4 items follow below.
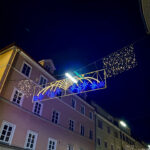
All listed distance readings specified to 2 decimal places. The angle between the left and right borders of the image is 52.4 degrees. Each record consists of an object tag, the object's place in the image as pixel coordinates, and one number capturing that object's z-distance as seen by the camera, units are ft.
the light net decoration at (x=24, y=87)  49.65
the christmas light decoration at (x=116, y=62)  22.18
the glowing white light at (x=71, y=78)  26.77
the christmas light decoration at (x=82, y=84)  25.48
